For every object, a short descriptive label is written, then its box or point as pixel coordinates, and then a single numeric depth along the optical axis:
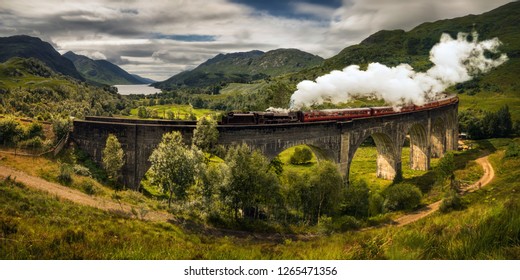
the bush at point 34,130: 30.71
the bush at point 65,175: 25.65
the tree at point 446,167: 46.72
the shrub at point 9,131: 29.28
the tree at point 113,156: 27.12
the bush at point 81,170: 28.67
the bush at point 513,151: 53.94
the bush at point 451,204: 31.42
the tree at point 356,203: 33.25
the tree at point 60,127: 31.39
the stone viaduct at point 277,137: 28.98
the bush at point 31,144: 29.80
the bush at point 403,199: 36.28
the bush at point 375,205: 35.41
